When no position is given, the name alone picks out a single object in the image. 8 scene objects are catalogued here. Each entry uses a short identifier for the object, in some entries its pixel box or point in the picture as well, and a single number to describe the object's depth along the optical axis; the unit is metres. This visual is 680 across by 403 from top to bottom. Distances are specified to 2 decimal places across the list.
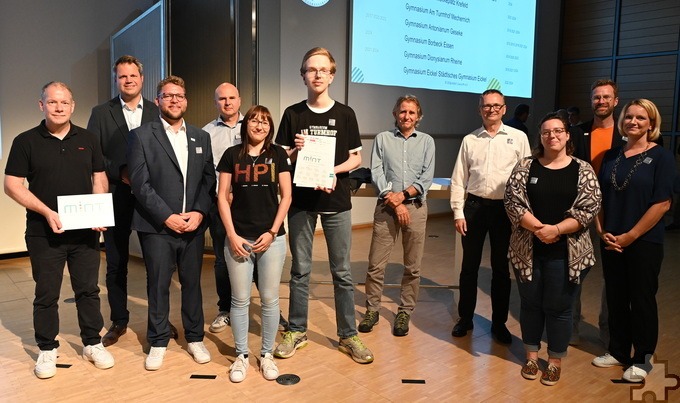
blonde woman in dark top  2.72
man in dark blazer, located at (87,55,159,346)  3.12
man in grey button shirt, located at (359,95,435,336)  3.36
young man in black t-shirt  2.88
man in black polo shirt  2.67
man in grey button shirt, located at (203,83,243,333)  3.44
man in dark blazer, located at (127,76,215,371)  2.84
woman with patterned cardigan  2.69
